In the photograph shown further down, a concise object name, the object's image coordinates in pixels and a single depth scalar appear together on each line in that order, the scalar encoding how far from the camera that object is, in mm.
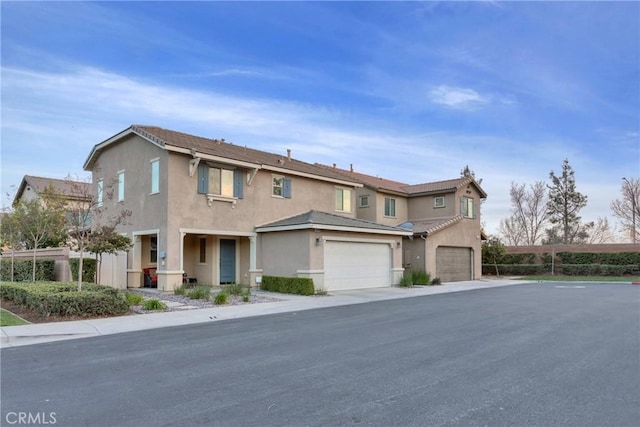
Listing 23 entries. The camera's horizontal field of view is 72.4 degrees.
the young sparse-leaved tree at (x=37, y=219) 18266
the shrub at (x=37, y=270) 18781
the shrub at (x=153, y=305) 12984
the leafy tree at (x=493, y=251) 35531
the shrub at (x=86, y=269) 17844
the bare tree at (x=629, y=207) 48031
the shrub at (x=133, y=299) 13320
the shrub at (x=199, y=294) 15359
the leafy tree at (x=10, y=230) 18609
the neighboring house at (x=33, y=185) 32750
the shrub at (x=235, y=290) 16672
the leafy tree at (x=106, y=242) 14336
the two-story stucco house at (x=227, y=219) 18625
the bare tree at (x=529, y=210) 53031
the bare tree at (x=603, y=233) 52688
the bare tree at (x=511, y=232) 55156
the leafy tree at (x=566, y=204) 47344
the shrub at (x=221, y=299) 14406
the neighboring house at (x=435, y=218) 26797
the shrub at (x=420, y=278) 24297
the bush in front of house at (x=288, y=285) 18141
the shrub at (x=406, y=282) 22625
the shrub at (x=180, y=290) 16369
